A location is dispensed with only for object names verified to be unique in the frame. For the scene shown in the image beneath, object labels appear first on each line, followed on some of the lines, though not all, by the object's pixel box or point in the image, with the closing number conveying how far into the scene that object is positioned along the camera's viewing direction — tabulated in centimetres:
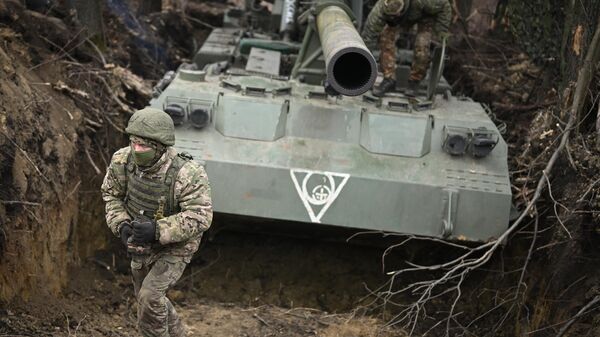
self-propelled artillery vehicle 648
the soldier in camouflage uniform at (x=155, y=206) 484
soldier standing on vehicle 744
